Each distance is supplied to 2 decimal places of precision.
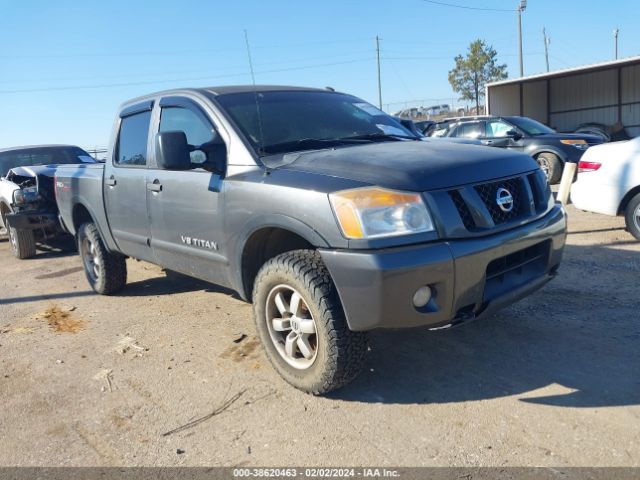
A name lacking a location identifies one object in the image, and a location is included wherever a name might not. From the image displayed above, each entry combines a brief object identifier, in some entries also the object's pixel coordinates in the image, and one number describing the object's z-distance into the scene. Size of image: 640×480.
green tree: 40.94
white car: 6.48
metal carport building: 22.98
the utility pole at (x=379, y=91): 43.91
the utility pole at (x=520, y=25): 35.00
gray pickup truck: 2.85
